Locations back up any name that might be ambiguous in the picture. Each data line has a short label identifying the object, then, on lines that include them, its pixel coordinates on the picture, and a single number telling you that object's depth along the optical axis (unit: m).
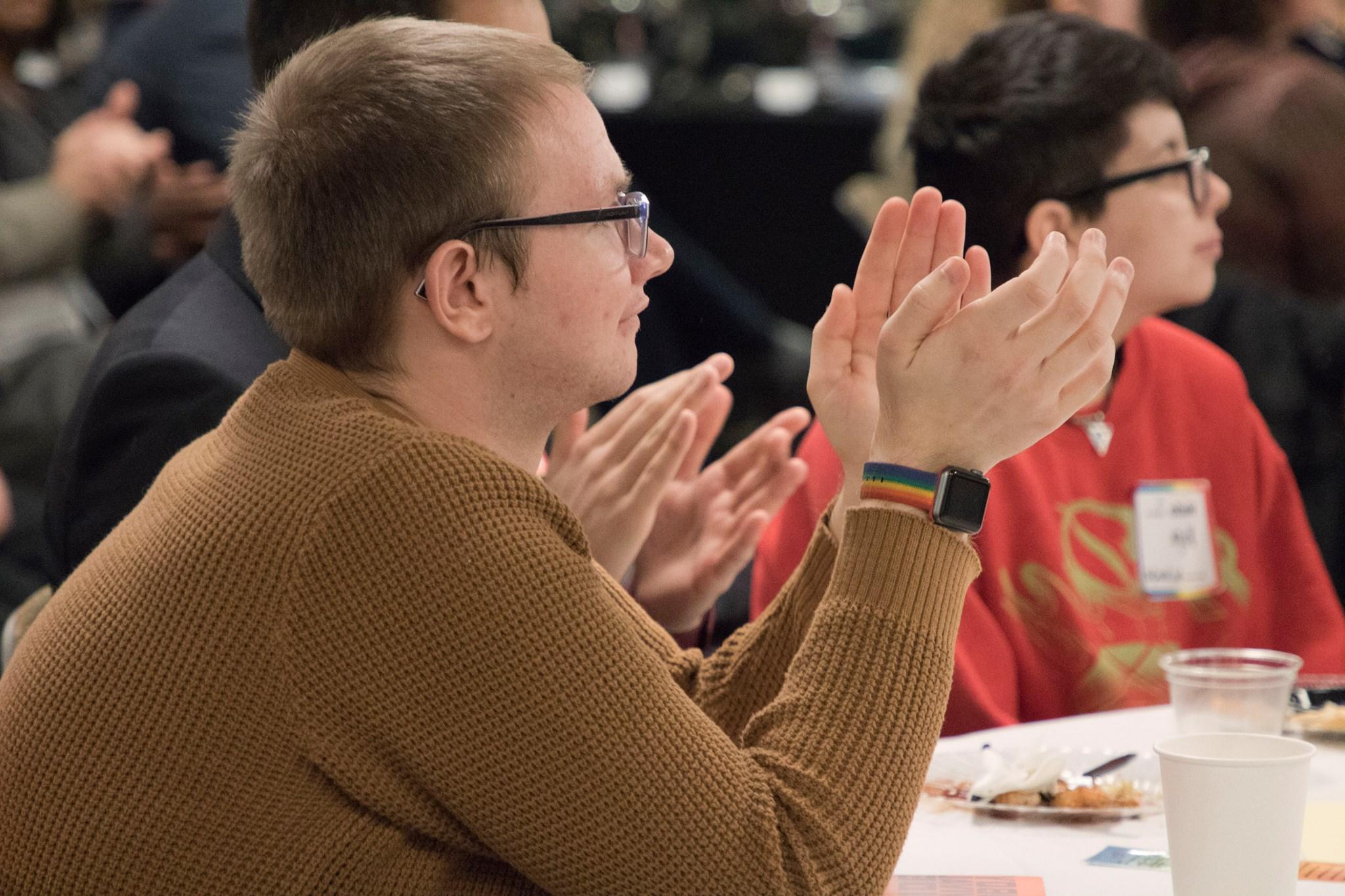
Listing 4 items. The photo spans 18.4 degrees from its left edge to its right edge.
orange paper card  2.45
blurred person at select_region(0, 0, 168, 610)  4.31
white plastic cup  2.35
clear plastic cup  2.69
